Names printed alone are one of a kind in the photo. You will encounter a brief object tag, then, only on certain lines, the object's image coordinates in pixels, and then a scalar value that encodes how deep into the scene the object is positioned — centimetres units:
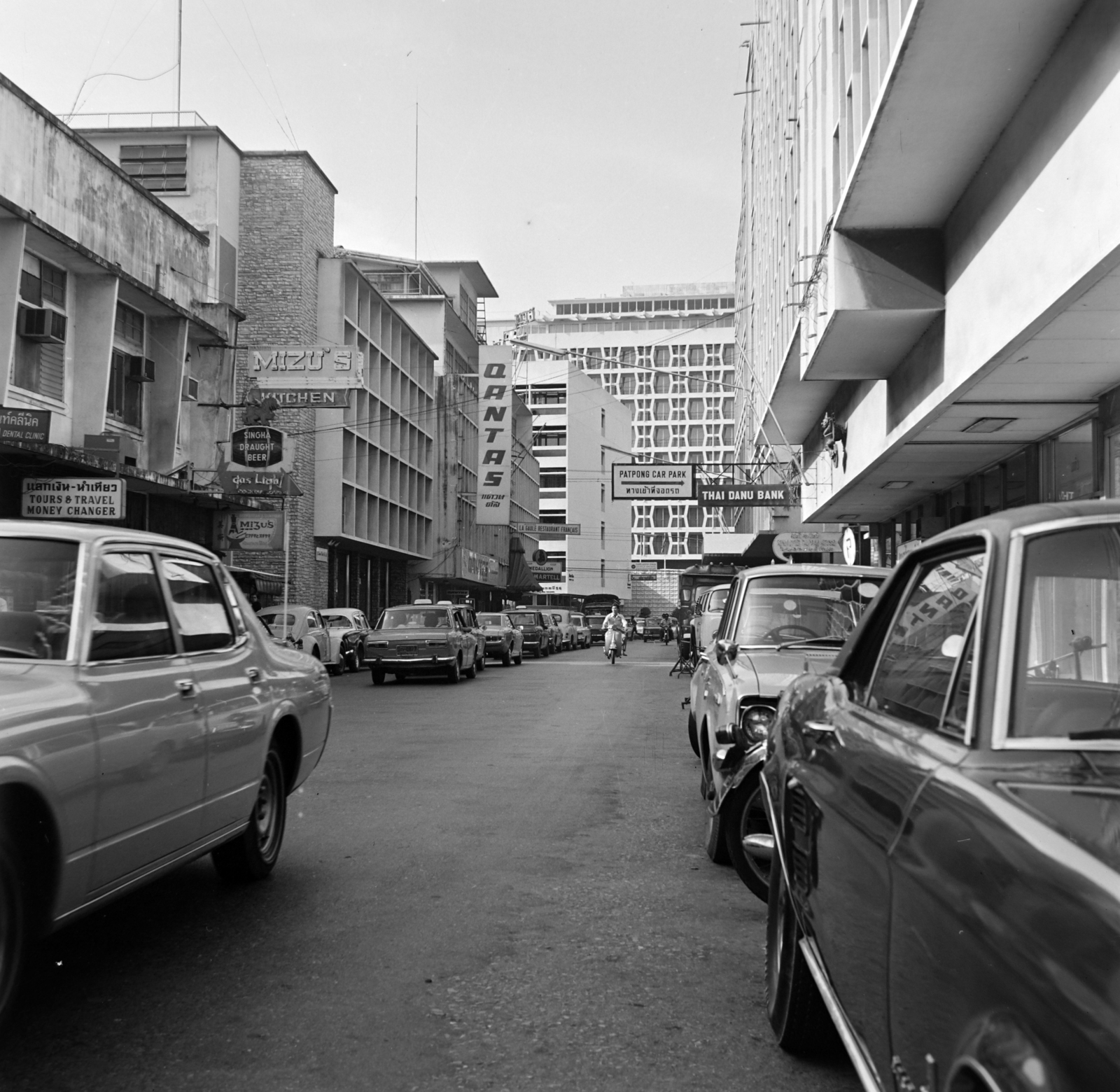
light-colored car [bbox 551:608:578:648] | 5627
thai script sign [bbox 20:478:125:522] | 2091
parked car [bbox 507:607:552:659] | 4362
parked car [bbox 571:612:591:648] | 6206
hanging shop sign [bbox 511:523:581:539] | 5991
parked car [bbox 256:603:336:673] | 2631
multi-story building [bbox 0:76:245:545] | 2088
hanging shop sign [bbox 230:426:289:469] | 2903
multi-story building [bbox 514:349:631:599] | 12319
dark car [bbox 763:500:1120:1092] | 168
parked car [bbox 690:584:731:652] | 1523
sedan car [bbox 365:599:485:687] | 2495
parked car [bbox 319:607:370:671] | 2989
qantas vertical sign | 5641
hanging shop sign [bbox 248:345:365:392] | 3009
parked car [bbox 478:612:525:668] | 3450
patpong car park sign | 3759
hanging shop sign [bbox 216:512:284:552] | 3028
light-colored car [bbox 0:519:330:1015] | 388
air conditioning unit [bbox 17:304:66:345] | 2127
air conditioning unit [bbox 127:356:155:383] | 2561
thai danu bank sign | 3216
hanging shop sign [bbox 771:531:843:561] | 3409
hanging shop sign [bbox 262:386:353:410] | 2994
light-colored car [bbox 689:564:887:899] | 609
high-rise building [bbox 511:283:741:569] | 15475
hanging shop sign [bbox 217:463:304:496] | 2823
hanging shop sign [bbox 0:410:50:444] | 1881
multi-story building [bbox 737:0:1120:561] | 965
